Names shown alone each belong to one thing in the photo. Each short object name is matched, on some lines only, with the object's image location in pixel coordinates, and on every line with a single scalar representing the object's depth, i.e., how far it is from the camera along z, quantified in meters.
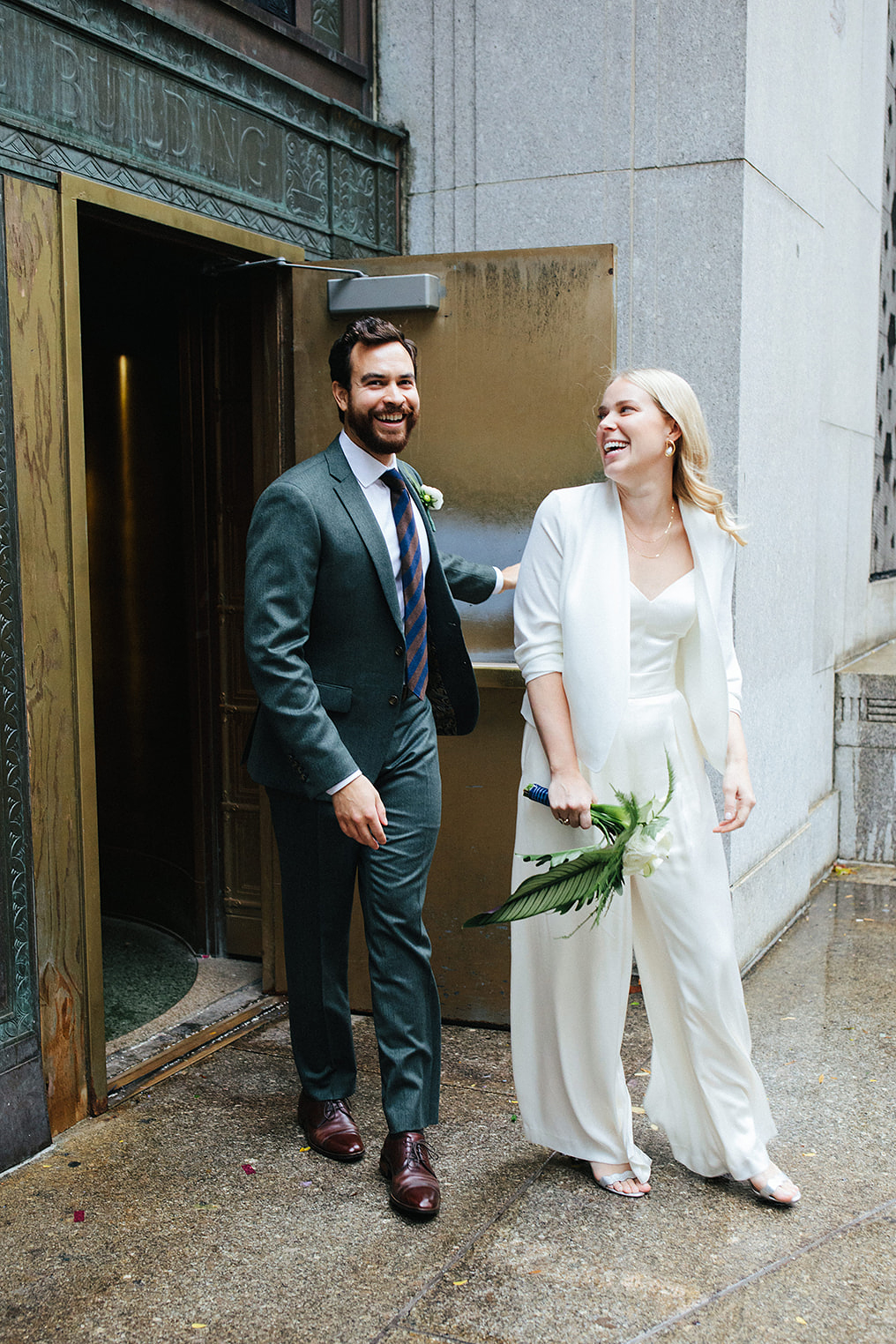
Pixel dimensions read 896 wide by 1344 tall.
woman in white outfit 3.15
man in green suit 3.11
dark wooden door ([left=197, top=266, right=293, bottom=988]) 4.43
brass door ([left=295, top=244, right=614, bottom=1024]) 4.05
